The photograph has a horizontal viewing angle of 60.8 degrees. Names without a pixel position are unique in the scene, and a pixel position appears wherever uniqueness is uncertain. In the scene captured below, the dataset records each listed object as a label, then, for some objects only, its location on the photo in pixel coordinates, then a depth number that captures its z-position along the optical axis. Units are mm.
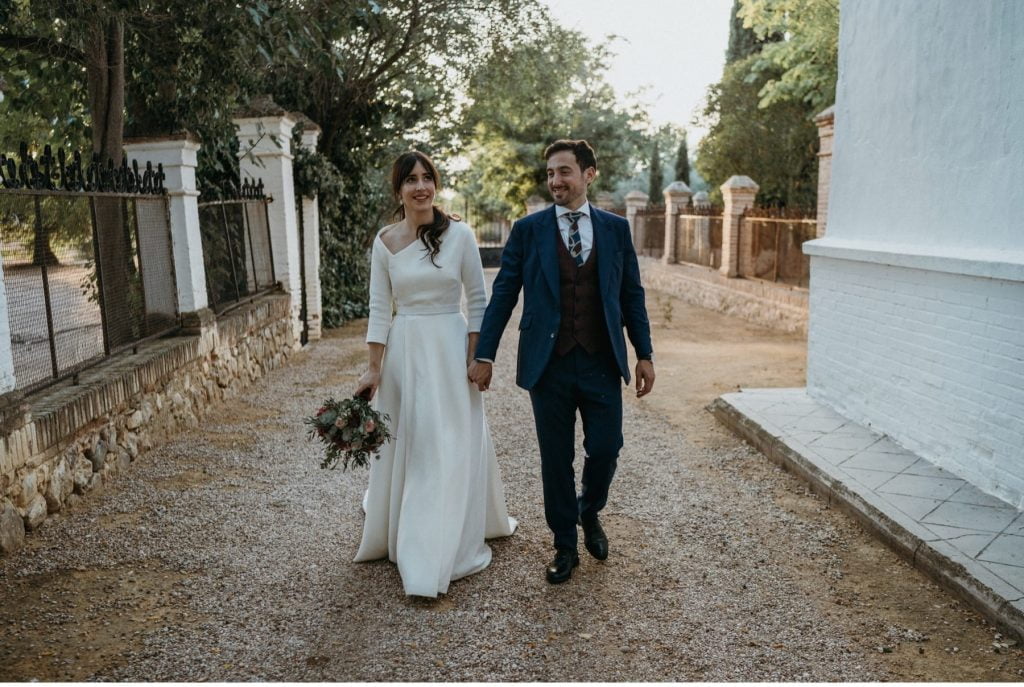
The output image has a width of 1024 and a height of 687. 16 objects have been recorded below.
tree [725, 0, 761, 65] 27422
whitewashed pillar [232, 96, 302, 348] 10758
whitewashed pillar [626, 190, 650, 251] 25094
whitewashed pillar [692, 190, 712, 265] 19312
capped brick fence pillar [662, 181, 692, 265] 21031
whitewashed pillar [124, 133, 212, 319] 7523
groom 4020
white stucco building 4980
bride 4066
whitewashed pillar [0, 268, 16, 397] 4594
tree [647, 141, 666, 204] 37500
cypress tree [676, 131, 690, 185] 36875
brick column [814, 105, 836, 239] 12055
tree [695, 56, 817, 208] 23031
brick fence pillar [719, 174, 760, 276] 16312
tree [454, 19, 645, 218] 29750
